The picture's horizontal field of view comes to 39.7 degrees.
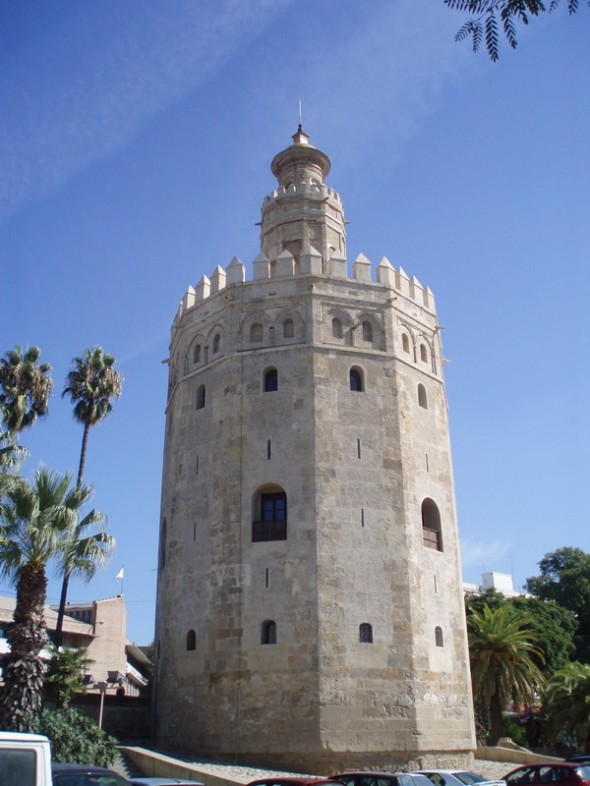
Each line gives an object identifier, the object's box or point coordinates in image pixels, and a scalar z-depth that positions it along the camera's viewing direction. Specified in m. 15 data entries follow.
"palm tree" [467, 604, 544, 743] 28.52
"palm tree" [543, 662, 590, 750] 25.44
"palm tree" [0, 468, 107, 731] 16.31
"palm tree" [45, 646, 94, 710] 20.30
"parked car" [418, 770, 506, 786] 14.47
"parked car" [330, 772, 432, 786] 12.75
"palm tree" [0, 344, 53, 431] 25.67
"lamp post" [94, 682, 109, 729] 19.91
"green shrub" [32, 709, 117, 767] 17.22
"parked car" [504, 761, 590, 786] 15.02
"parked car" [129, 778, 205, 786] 11.31
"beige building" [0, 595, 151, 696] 37.28
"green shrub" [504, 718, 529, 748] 34.08
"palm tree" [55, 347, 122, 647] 30.06
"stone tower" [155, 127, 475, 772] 21.08
